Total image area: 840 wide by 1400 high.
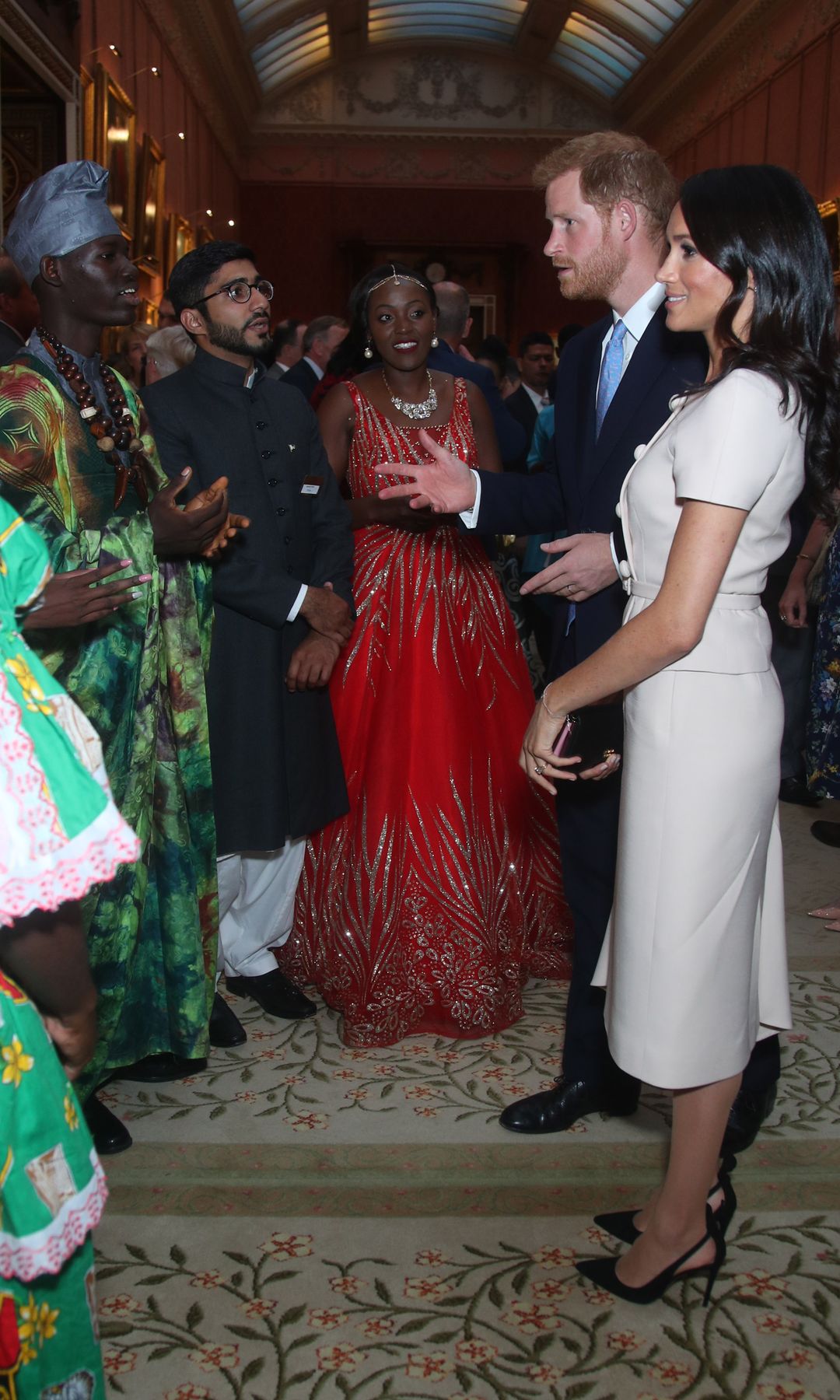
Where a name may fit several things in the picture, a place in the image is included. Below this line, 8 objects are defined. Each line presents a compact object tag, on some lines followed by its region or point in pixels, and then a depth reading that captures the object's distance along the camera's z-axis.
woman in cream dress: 1.77
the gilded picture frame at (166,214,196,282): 11.16
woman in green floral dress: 1.05
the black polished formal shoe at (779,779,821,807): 5.79
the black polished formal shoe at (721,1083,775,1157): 2.65
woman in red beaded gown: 3.25
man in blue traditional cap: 2.46
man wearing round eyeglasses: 3.12
